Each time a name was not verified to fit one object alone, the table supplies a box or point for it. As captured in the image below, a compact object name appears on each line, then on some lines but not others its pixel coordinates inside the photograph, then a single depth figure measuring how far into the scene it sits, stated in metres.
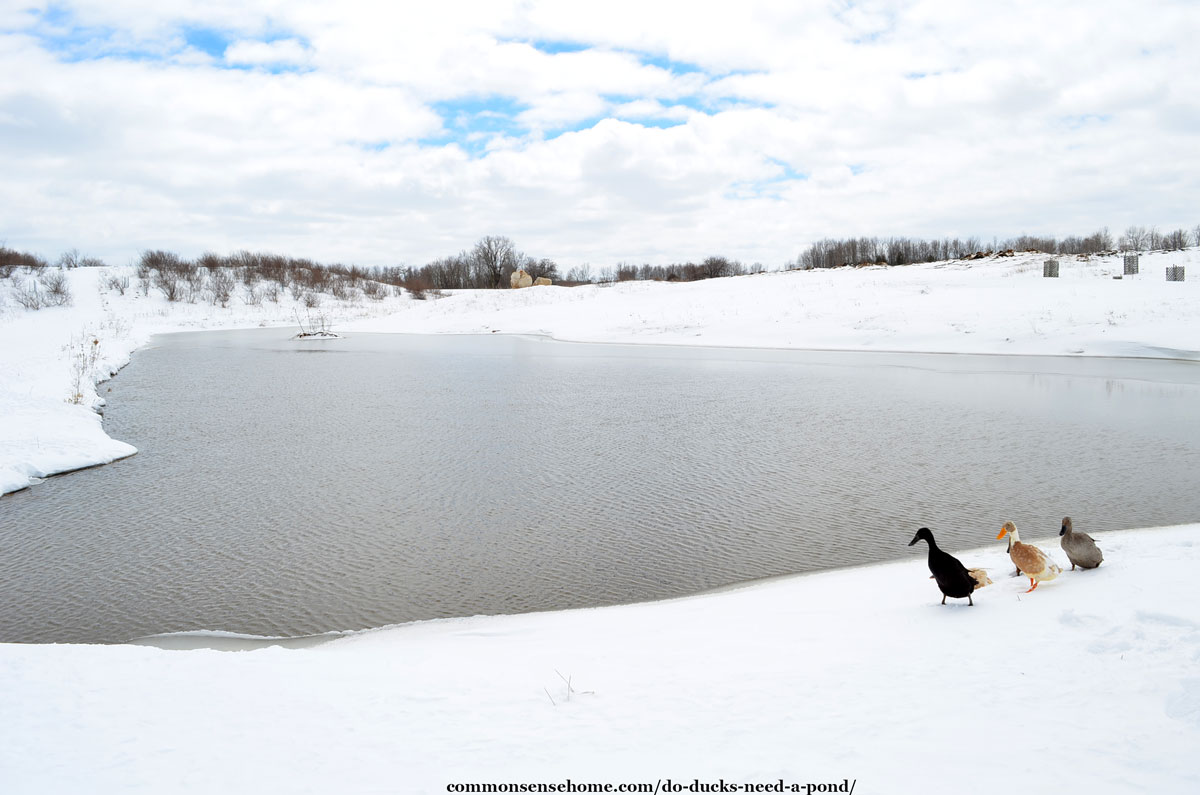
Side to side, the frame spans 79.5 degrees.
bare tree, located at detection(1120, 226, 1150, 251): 63.30
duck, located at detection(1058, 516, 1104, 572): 4.45
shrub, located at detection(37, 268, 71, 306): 51.50
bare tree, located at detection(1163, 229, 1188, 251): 60.07
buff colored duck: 4.27
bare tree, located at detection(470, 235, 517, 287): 85.81
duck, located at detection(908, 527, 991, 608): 4.17
